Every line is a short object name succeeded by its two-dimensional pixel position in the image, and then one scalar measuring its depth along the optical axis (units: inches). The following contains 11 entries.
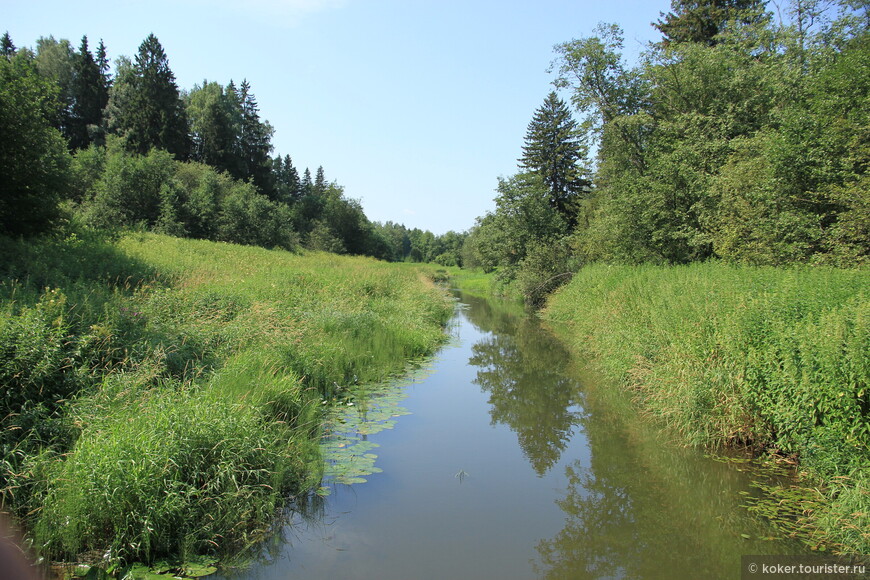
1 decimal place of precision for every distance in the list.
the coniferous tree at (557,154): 1524.4
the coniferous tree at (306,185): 2783.2
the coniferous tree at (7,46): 1793.8
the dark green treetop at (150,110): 1669.5
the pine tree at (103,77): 1860.2
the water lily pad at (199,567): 163.3
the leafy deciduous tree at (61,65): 1755.0
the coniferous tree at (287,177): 2471.9
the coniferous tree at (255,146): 2182.6
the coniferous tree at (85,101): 1793.8
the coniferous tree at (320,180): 2996.3
